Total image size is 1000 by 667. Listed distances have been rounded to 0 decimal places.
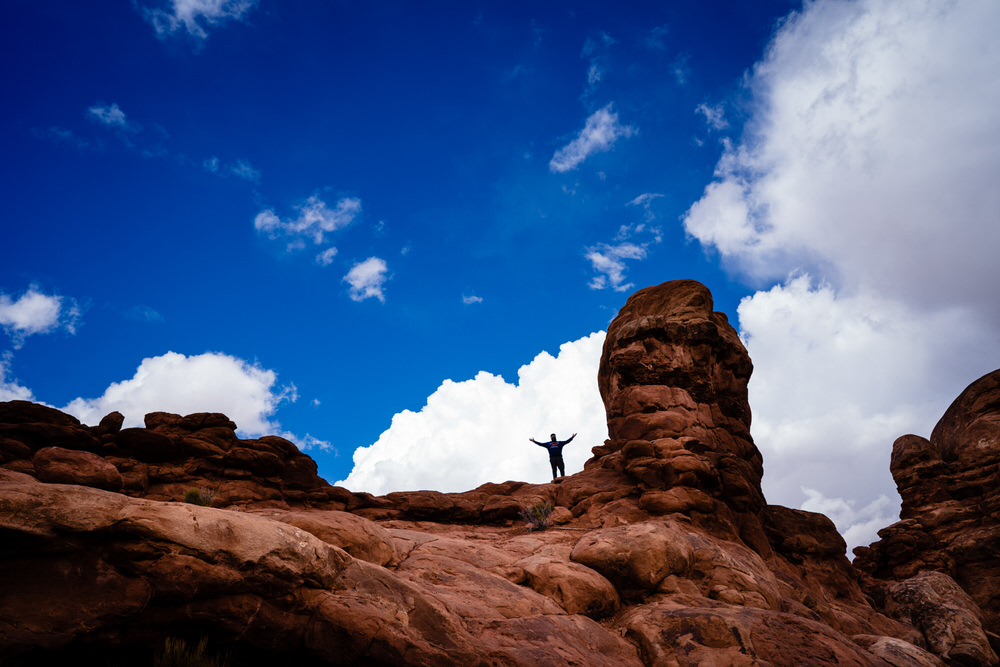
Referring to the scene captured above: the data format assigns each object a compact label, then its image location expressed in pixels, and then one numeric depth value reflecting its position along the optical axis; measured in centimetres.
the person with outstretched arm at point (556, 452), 2736
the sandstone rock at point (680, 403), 1873
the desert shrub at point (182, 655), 673
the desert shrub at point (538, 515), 1822
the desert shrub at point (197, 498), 1443
